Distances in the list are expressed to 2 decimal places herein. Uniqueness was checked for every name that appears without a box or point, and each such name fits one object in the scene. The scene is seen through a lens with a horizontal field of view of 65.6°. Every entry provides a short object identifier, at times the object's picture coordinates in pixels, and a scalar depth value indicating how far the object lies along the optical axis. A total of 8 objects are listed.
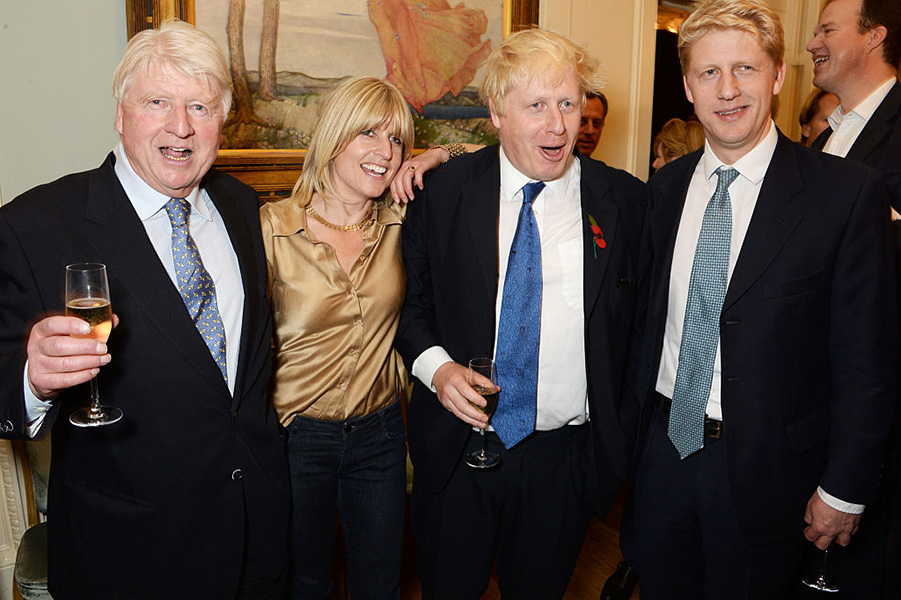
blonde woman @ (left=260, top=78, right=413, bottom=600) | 2.03
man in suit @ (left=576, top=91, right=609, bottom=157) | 3.84
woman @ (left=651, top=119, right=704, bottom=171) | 4.02
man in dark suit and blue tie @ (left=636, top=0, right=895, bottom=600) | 1.76
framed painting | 2.95
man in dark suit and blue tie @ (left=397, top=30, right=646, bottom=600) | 1.93
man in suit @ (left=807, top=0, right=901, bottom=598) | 2.52
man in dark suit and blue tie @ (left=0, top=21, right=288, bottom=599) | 1.48
